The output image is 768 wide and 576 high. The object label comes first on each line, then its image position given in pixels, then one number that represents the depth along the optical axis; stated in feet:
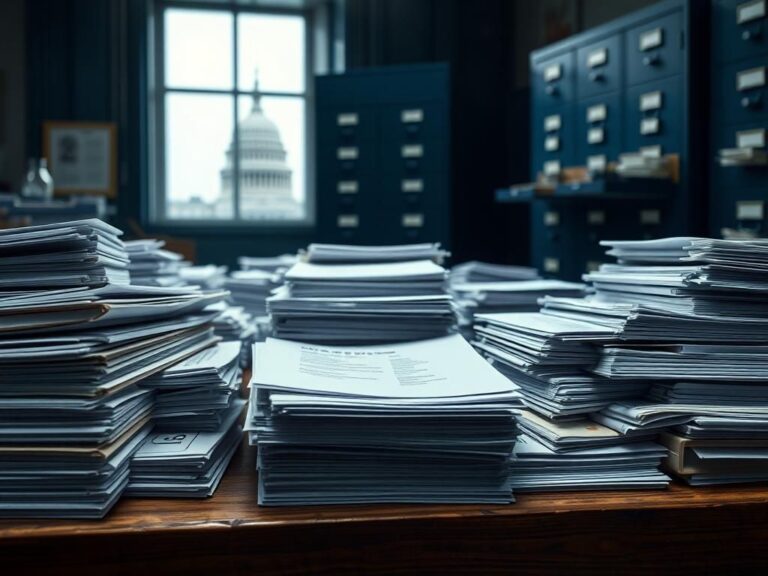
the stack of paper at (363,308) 3.14
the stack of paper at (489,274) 5.90
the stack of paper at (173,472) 2.33
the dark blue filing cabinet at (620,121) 9.77
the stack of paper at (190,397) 2.63
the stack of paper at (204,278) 5.55
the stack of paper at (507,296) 4.36
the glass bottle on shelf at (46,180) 12.49
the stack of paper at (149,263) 4.17
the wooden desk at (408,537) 2.05
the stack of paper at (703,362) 2.48
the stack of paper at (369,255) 4.11
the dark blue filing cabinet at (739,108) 8.68
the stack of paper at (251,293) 5.62
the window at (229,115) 18.26
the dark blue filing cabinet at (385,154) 16.21
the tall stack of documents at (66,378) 2.16
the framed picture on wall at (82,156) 16.72
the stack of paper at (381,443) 2.25
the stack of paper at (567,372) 2.62
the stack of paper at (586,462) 2.44
